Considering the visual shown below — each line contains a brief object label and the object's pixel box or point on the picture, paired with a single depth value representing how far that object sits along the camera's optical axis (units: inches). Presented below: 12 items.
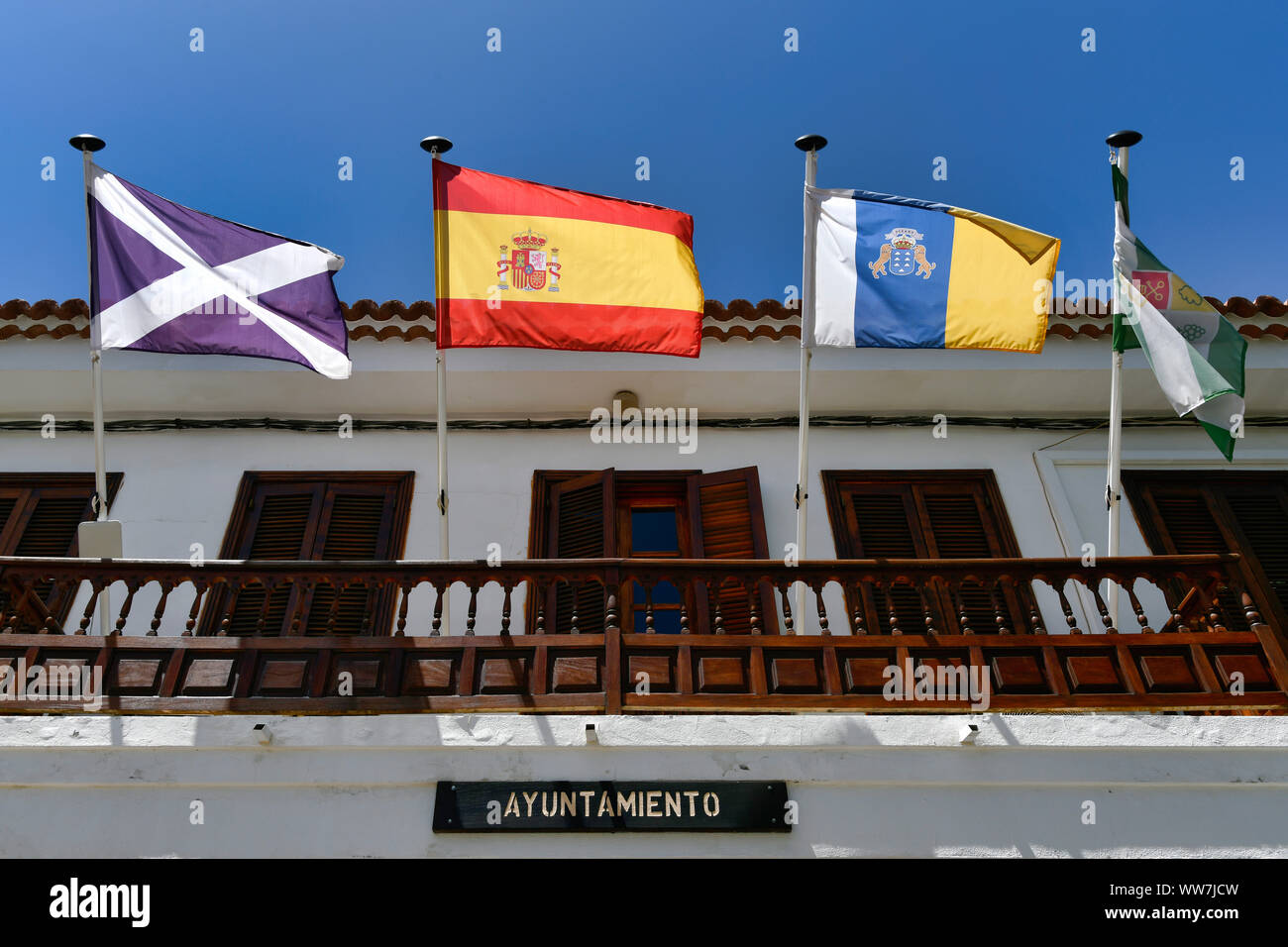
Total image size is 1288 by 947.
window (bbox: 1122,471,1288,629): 300.5
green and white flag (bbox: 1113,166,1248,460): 253.4
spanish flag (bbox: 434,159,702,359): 255.1
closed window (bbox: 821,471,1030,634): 284.5
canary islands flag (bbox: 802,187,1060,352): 258.7
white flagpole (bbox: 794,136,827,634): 247.6
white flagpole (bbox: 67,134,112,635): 243.0
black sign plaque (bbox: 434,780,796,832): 197.2
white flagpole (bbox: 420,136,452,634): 251.0
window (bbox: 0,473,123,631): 296.4
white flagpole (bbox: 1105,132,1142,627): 243.6
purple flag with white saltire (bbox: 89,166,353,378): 248.1
